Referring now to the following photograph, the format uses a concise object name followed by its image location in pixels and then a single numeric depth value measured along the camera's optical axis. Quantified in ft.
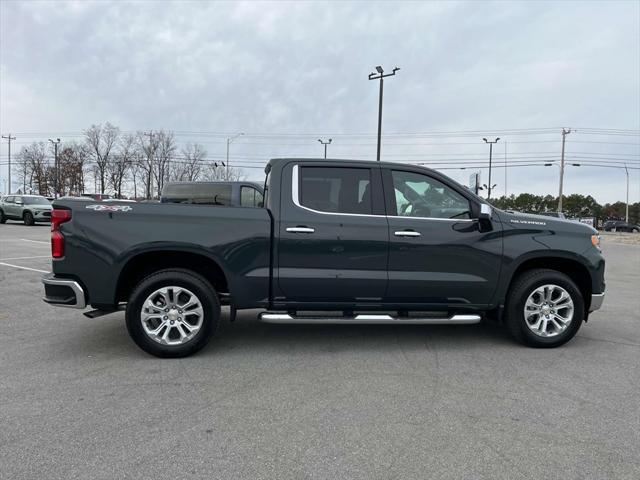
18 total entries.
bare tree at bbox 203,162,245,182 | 210.59
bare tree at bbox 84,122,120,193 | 217.56
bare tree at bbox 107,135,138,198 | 217.36
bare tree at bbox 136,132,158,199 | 200.34
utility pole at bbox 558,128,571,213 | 165.46
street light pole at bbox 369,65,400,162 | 75.25
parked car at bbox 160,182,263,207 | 39.83
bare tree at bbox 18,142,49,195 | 247.29
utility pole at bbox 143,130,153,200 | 190.33
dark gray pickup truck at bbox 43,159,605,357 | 14.75
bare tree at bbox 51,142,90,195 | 219.82
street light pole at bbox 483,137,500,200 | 154.61
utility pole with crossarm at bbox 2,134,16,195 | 241.96
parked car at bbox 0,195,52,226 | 85.76
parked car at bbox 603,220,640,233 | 223.71
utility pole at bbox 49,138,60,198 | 218.59
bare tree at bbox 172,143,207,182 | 209.15
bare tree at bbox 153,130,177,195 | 205.87
